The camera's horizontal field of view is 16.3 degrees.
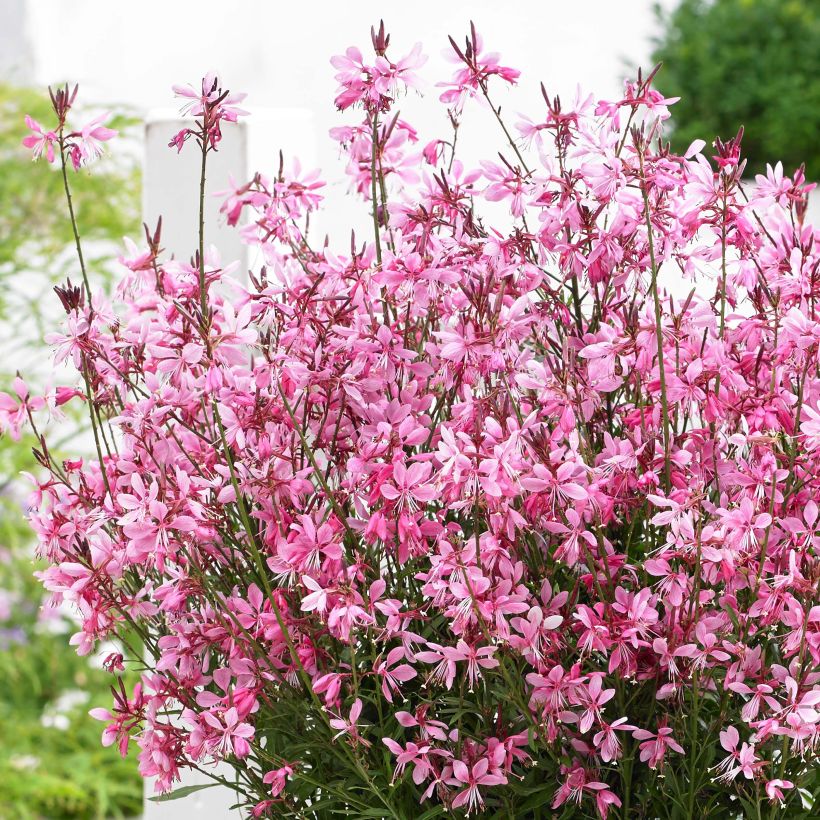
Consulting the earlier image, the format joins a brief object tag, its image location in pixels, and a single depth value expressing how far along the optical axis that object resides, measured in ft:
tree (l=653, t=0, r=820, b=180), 29.22
